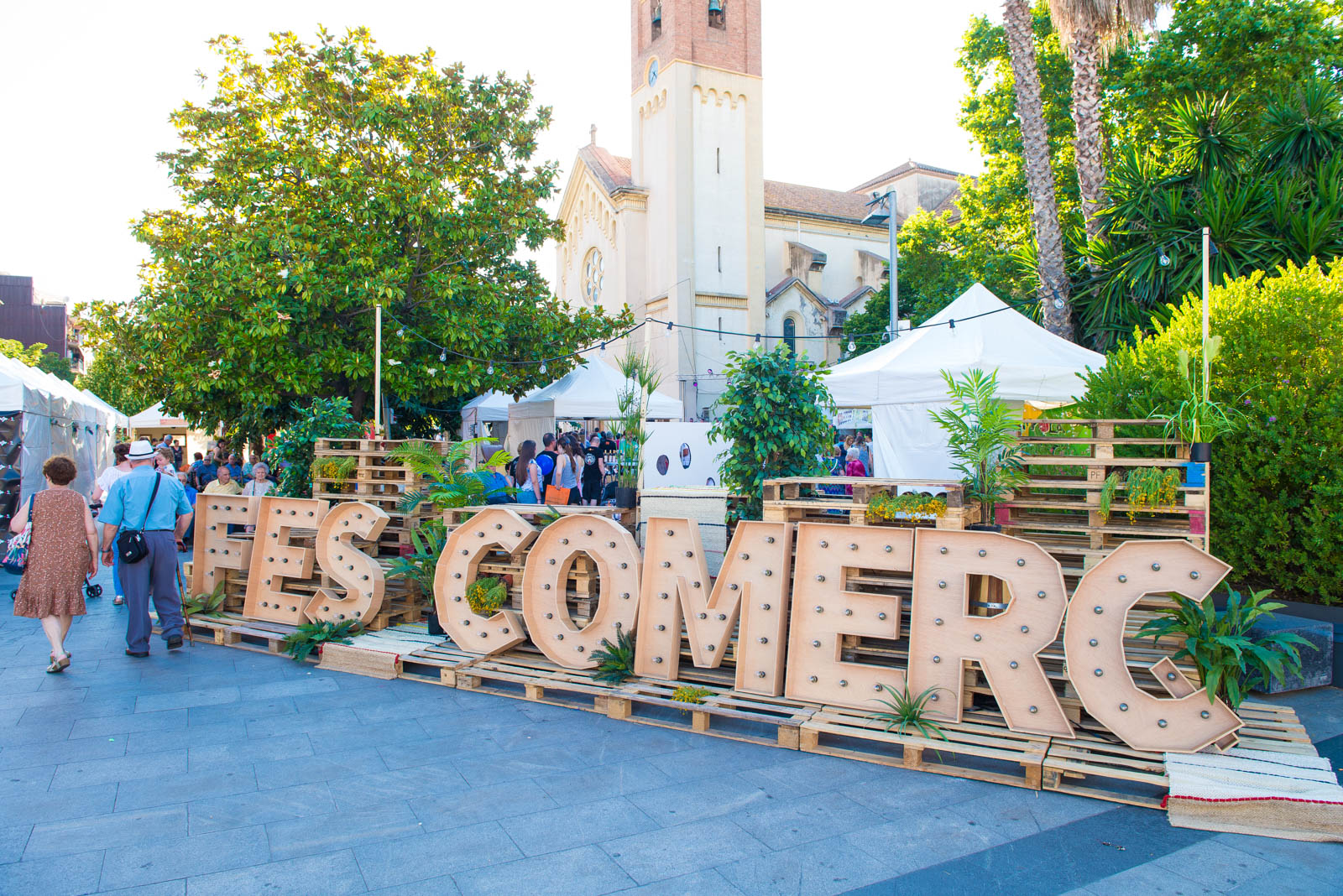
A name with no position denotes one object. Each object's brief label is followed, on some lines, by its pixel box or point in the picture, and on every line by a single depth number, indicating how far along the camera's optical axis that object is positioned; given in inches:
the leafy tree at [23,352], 1440.7
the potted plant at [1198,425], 205.5
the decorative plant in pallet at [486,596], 262.5
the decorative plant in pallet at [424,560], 293.1
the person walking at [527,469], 405.4
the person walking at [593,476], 560.7
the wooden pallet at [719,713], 200.2
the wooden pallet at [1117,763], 163.9
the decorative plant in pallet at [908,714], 189.5
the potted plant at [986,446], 219.0
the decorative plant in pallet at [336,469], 341.1
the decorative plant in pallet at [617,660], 234.8
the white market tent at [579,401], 593.6
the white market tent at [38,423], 456.8
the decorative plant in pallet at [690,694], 214.5
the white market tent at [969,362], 376.2
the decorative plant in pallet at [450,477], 304.3
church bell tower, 1242.0
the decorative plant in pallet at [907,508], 215.3
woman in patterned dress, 255.8
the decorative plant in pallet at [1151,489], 201.6
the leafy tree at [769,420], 269.7
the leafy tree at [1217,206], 432.1
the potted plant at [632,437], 287.9
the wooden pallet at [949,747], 173.8
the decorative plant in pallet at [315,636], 278.1
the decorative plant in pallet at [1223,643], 175.0
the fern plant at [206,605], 326.3
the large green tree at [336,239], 565.0
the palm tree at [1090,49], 556.7
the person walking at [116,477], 338.6
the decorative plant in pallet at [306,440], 400.8
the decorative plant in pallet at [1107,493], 203.8
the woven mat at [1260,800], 146.6
